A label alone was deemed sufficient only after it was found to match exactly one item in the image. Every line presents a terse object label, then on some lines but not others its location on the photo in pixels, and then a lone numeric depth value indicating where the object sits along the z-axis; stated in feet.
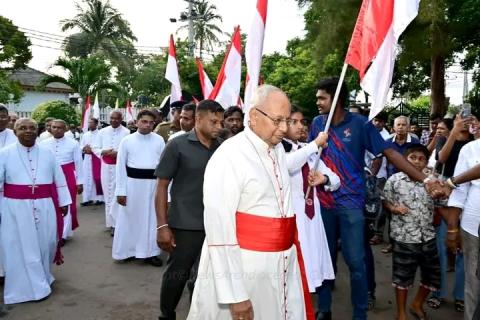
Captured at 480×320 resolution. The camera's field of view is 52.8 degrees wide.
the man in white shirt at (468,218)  12.01
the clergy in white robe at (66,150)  29.58
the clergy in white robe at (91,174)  38.37
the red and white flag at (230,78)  18.61
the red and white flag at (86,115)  46.73
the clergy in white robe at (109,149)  30.81
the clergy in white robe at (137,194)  22.21
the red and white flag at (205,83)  23.68
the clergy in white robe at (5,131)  21.85
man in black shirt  13.55
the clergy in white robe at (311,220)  13.94
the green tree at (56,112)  82.89
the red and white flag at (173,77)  25.88
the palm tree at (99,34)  133.90
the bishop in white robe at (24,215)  17.46
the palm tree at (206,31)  129.06
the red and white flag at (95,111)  51.70
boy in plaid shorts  14.58
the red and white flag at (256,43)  14.53
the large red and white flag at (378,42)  12.43
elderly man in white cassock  8.55
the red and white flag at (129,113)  54.26
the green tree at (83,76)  90.56
